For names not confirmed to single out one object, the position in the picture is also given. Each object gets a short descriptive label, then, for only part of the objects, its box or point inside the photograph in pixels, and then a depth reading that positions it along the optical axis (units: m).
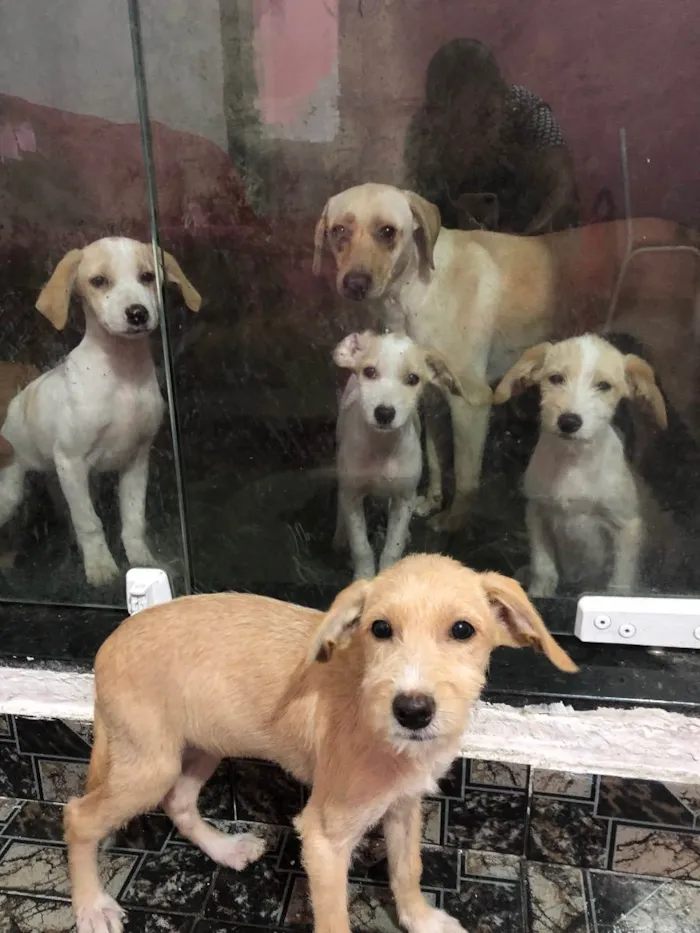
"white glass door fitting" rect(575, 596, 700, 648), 1.19
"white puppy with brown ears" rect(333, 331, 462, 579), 1.24
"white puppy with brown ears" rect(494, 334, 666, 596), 1.20
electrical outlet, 1.29
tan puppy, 0.74
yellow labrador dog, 1.18
